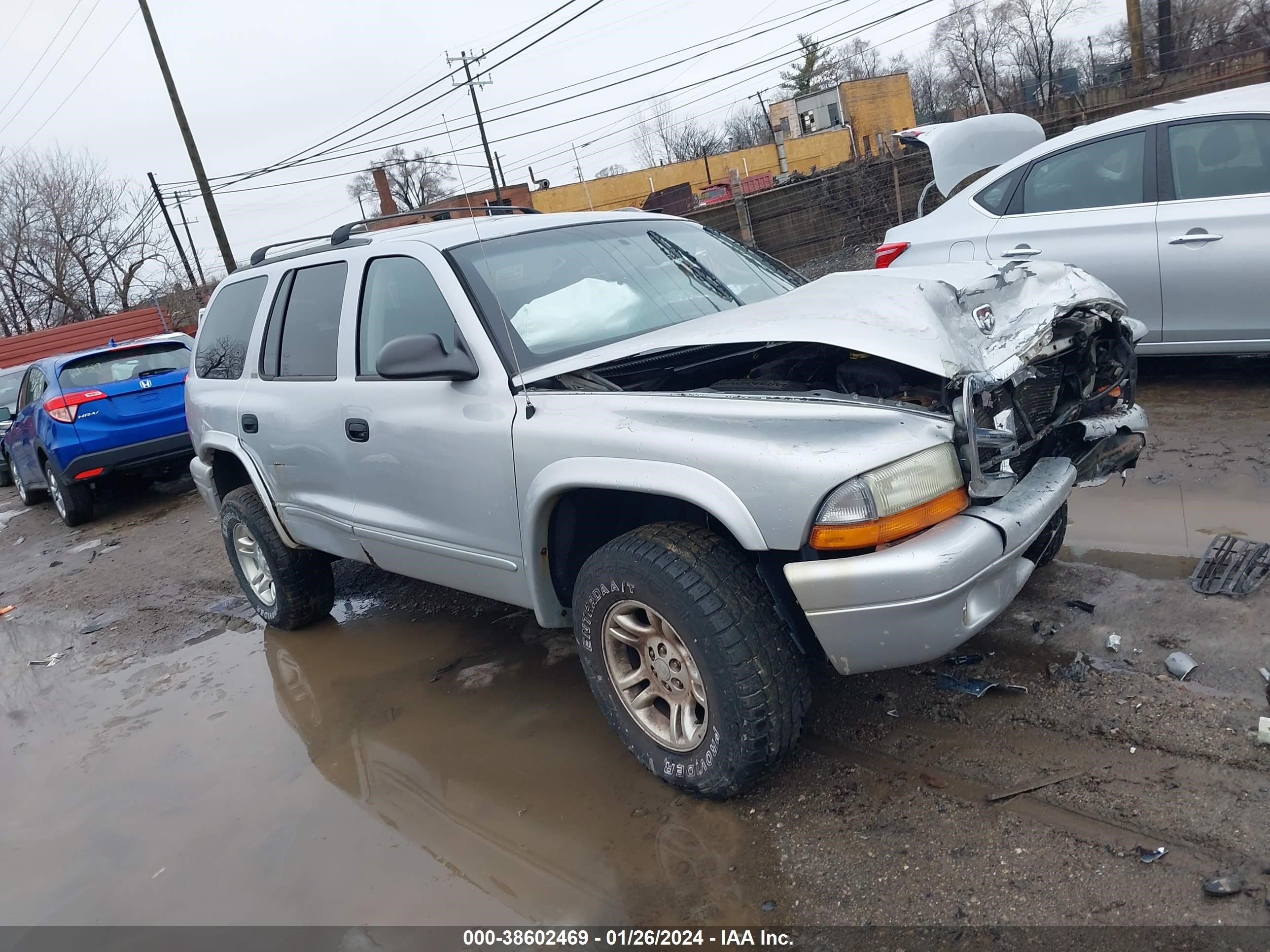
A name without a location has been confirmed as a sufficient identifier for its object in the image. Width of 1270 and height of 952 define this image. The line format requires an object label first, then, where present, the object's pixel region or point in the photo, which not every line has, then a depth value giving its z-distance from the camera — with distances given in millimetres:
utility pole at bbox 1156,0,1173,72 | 20531
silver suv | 2391
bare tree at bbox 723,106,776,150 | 66250
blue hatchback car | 8562
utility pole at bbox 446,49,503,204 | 18977
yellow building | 47062
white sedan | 4793
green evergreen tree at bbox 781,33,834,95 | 66312
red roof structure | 26078
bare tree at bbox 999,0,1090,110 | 48625
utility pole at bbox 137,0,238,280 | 18297
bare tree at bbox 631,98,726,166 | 65938
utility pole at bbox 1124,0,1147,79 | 18516
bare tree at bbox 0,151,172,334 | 35844
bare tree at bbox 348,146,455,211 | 54781
